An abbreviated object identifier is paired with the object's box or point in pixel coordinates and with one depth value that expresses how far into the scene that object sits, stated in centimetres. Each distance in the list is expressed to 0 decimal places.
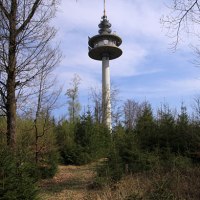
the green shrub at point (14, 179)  474
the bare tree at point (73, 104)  3174
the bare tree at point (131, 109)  3877
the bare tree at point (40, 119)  1245
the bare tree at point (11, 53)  760
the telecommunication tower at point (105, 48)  3237
